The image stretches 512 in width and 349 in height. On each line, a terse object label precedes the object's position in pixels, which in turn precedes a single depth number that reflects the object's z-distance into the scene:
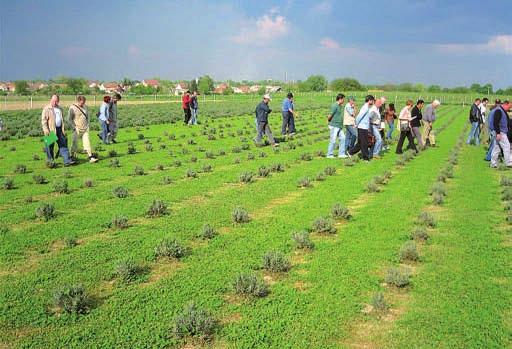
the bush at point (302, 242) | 7.29
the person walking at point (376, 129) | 16.25
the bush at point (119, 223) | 8.27
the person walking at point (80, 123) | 15.18
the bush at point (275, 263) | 6.32
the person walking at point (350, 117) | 17.08
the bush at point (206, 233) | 7.74
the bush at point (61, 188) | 10.88
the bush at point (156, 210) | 9.08
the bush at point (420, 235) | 7.71
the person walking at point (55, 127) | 14.34
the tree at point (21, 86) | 114.84
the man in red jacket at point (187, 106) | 28.86
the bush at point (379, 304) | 5.21
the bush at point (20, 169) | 13.46
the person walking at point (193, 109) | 30.19
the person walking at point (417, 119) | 18.72
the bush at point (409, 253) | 6.78
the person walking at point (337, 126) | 16.37
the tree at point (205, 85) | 138.25
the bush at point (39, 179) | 11.96
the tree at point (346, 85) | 127.65
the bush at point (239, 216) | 8.71
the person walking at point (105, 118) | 19.47
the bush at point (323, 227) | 8.09
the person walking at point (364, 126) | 15.72
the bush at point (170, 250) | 6.83
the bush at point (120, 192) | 10.59
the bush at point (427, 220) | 8.55
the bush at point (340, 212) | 9.04
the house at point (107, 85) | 174.43
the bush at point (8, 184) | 11.24
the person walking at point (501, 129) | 14.88
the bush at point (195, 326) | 4.62
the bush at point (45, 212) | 8.68
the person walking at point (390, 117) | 20.82
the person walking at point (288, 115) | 23.17
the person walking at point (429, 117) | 20.06
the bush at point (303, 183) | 12.09
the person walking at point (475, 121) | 21.61
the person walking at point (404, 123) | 18.17
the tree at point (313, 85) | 143.50
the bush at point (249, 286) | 5.55
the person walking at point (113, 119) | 20.53
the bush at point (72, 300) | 5.10
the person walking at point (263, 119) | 19.38
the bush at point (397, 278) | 5.83
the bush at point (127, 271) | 6.06
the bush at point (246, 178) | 12.52
